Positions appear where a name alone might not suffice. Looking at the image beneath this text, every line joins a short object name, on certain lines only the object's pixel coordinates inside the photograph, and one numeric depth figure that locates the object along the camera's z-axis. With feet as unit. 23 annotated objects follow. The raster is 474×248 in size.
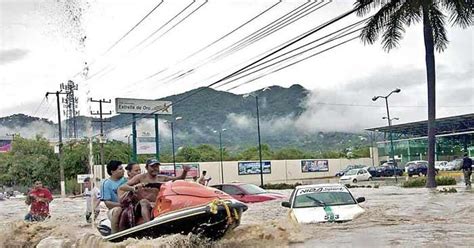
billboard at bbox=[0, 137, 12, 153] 444.47
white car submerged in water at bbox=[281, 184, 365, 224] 43.16
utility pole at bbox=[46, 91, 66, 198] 189.27
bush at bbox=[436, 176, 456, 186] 106.83
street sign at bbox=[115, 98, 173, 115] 191.31
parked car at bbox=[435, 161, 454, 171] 188.34
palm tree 93.35
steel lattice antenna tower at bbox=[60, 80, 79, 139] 207.56
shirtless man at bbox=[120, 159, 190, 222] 33.09
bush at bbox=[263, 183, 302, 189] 160.15
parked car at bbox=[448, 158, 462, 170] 185.57
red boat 30.86
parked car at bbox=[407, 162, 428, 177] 166.29
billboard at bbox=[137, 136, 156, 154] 201.16
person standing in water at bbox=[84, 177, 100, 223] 62.28
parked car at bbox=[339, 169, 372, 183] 163.63
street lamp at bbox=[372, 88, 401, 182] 171.50
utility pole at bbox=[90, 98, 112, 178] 185.72
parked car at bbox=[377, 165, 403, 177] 195.52
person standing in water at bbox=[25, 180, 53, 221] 51.93
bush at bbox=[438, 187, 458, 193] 85.17
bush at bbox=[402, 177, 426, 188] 109.60
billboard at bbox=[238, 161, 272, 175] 260.42
